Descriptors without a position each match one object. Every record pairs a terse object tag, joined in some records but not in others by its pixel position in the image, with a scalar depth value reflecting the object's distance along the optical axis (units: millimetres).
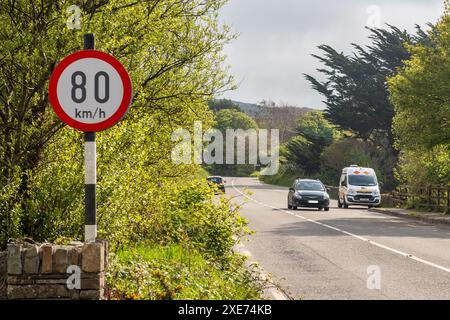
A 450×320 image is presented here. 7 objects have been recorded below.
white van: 39500
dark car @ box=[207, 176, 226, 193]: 53650
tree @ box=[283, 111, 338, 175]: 67875
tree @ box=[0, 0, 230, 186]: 9594
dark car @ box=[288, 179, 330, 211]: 35125
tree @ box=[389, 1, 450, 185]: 28734
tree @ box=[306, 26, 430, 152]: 59969
